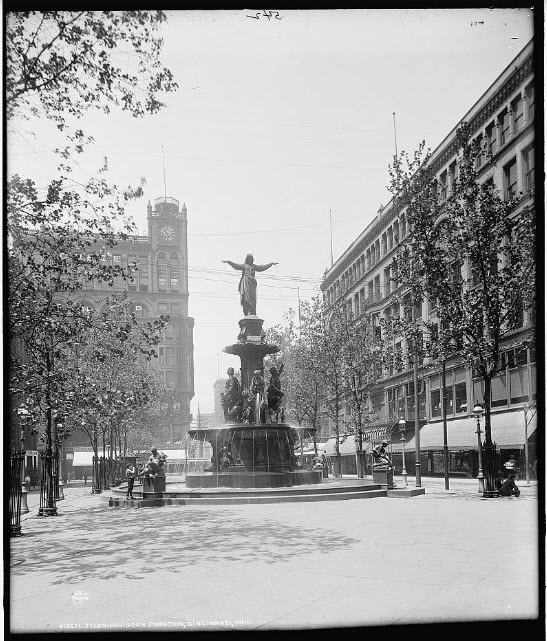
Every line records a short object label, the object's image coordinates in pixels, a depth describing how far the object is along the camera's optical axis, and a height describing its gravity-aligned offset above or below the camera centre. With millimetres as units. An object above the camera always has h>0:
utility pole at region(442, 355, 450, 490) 30938 -3333
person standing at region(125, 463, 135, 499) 23953 -3266
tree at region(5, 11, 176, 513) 10742 +3731
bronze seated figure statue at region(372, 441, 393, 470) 28531 -3062
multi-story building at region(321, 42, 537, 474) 32281 +1733
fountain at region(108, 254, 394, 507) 22766 -2599
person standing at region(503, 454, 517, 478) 23644 -2885
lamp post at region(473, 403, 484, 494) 29625 -1307
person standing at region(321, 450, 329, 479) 42003 -5041
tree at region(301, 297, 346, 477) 47250 +2261
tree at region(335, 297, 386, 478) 45844 +1894
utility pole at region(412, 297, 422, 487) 25688 -2241
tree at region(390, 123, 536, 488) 24031 +4497
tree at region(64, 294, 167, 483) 16656 +507
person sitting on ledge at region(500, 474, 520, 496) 23297 -3541
